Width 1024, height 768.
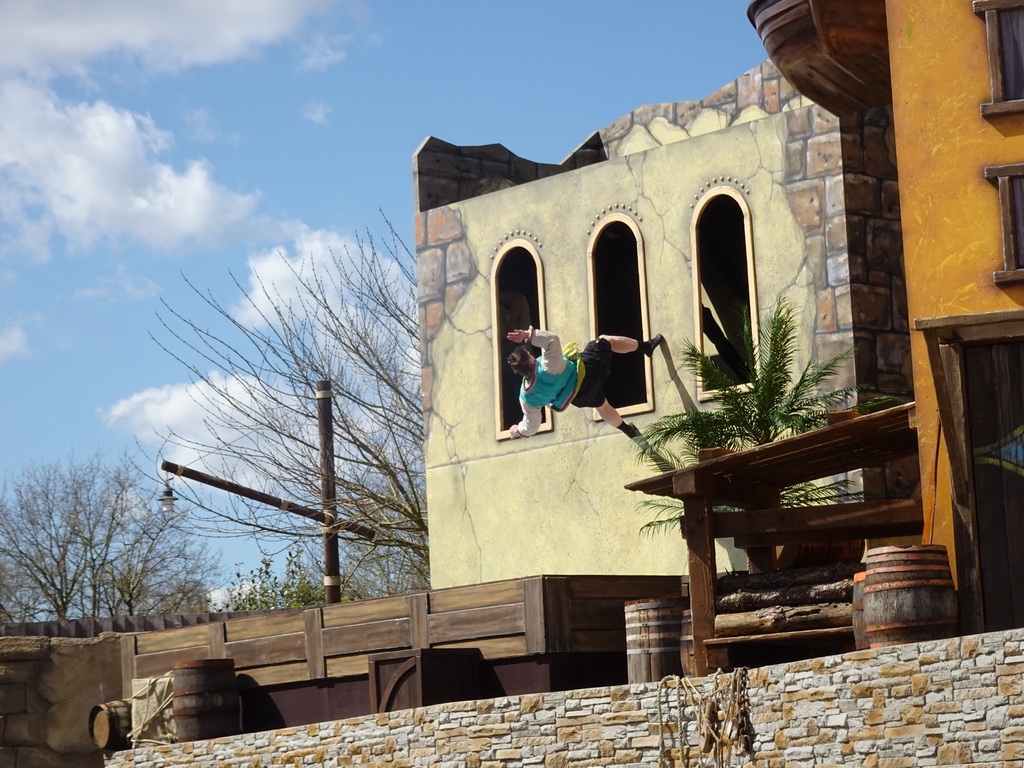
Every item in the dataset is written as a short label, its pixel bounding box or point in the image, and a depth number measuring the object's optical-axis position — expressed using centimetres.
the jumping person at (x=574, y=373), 1831
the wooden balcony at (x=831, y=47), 1467
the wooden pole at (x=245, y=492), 2695
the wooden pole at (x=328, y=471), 2316
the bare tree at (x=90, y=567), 3628
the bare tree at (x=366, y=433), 2708
